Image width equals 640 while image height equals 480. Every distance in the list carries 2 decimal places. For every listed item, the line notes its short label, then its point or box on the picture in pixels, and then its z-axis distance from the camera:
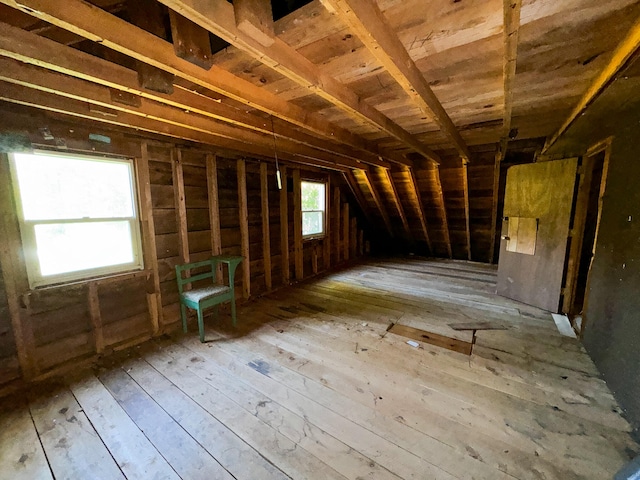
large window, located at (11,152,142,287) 1.97
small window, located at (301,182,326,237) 4.80
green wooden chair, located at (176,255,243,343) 2.54
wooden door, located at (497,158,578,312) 2.92
